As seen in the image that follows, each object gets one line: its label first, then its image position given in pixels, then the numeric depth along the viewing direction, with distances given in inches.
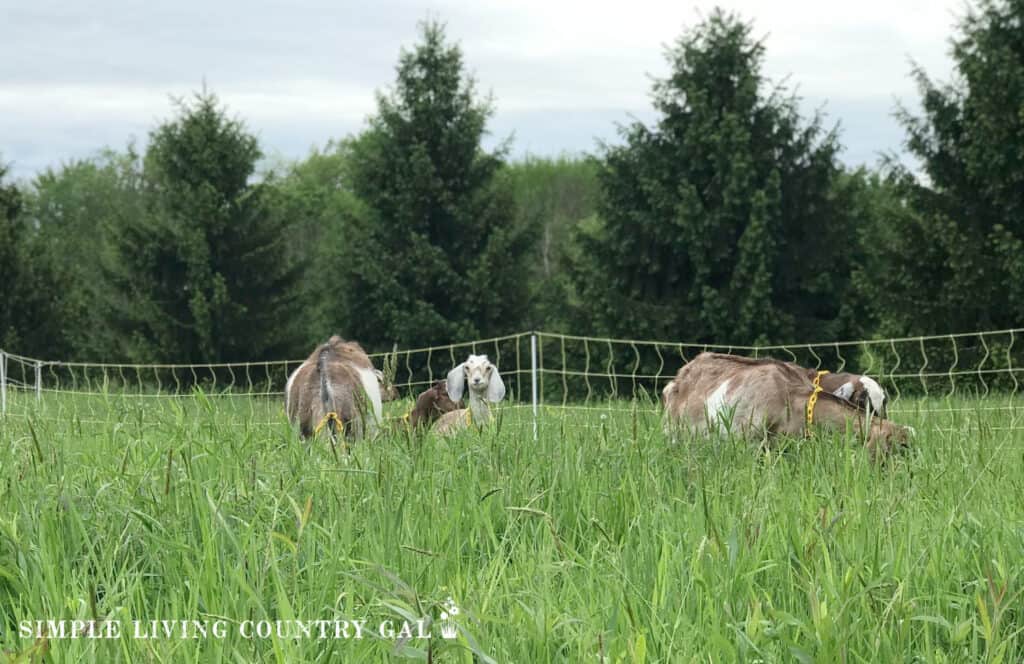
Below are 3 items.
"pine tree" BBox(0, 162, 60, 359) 1170.6
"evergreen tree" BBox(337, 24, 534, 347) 1005.8
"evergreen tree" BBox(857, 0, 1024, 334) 839.1
